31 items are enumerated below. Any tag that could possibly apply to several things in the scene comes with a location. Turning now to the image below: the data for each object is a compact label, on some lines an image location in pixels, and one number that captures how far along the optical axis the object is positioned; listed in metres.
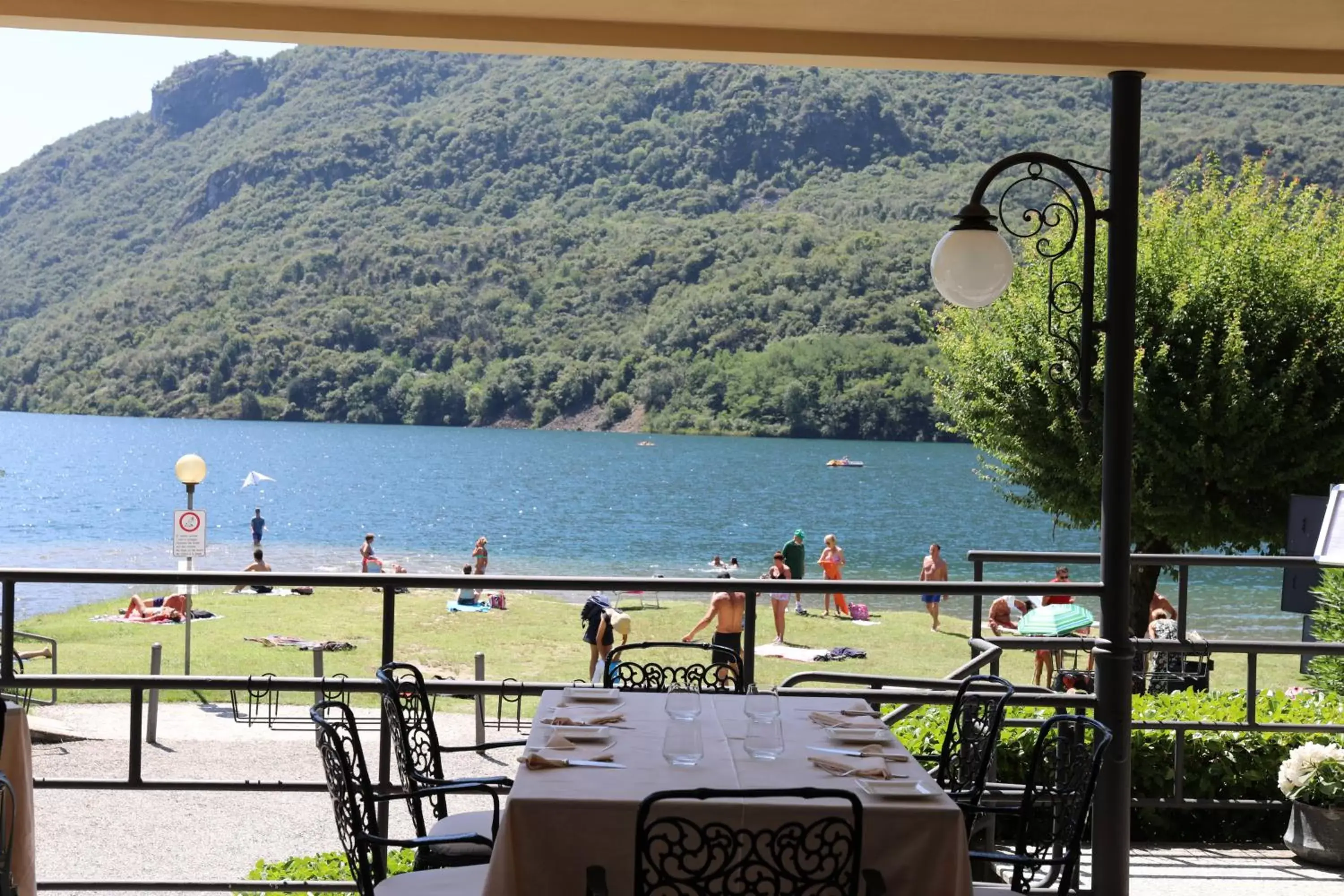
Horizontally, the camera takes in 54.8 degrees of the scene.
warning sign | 17.50
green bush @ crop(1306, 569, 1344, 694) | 8.46
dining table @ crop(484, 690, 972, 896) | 2.55
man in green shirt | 20.61
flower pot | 5.40
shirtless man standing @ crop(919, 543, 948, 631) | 19.83
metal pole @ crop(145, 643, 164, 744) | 11.01
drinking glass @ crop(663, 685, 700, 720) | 3.44
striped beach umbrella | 13.35
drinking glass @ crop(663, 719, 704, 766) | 2.96
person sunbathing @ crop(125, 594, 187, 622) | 24.97
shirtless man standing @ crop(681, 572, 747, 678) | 11.05
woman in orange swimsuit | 20.67
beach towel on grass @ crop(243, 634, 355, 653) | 21.69
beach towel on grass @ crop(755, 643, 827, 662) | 19.45
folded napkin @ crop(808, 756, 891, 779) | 2.89
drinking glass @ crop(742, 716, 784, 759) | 3.07
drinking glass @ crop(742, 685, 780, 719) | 3.41
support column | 3.94
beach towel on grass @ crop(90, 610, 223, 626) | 25.17
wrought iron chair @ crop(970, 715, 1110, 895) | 2.89
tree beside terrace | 13.57
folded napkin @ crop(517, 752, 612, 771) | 2.87
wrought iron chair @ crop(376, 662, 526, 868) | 3.20
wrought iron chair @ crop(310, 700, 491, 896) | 2.72
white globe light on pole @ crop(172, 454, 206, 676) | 17.88
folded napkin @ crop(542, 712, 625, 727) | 3.32
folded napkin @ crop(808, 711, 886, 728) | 3.42
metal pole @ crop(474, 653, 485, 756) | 9.23
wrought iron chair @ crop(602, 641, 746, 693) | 4.30
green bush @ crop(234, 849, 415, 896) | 4.02
